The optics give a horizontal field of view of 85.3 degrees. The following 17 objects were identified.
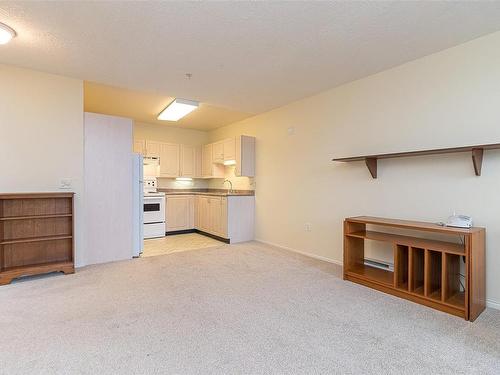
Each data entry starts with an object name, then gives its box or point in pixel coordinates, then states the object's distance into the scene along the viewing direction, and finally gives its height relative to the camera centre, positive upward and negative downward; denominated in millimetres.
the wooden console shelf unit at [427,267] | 2256 -787
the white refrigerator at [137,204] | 4180 -292
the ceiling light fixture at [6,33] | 2377 +1364
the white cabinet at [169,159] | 6359 +629
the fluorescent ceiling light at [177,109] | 4467 +1383
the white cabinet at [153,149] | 6152 +843
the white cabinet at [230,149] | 5519 +759
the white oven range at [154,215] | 5641 -615
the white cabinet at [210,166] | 6395 +462
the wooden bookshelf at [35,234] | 3135 -613
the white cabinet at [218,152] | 5984 +756
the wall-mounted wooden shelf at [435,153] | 2352 +329
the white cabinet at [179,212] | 6129 -622
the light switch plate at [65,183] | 3504 +22
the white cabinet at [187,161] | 6664 +606
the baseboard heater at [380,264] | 3243 -964
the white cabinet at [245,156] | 5301 +586
